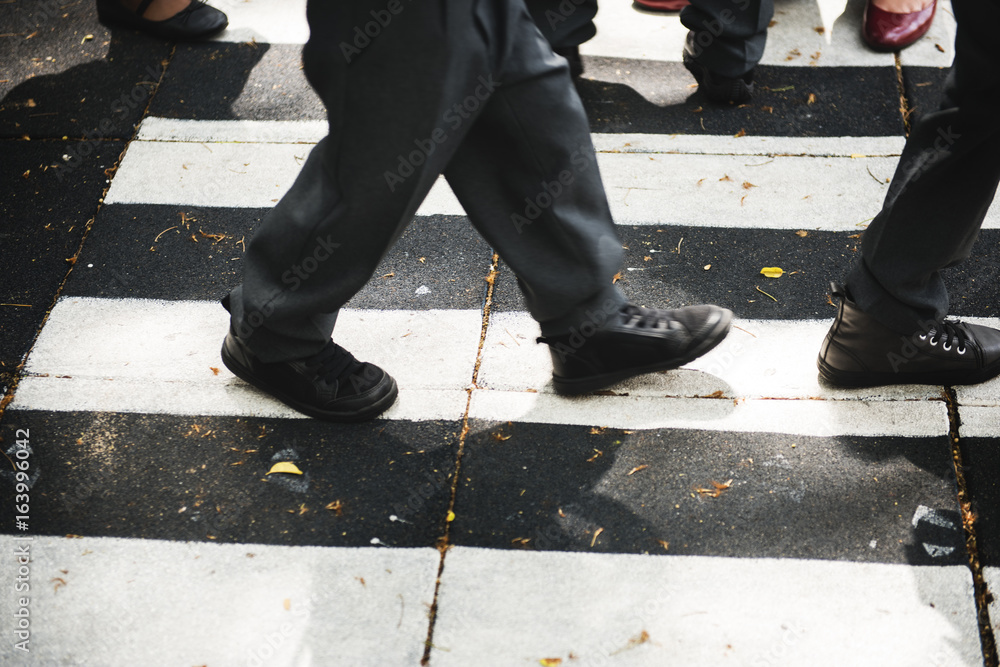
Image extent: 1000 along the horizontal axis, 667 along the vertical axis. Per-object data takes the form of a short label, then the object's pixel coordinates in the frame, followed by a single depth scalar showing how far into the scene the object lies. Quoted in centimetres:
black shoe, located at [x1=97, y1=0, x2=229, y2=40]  395
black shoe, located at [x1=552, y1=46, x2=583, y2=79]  368
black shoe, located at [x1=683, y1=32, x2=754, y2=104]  350
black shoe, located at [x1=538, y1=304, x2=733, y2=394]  240
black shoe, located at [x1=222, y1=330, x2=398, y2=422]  243
